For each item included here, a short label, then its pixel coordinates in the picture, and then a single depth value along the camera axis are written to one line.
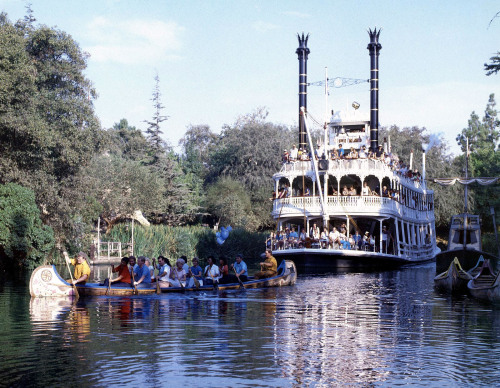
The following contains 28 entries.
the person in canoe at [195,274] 23.19
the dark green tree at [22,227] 31.12
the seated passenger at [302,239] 36.09
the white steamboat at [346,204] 35.84
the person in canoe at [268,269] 26.03
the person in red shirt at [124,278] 22.14
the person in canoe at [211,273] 23.75
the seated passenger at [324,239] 35.72
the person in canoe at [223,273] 24.30
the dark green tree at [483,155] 58.04
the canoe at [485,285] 20.02
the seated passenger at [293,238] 36.62
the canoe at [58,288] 21.22
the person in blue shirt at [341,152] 37.70
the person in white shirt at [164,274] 22.84
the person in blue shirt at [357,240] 36.83
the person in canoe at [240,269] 24.66
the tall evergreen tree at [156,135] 59.91
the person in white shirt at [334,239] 35.88
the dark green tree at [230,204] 58.94
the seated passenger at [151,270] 23.14
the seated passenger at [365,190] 36.49
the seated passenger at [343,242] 36.06
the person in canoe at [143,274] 22.47
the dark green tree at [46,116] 31.27
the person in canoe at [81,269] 21.34
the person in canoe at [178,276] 23.14
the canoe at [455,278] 24.00
